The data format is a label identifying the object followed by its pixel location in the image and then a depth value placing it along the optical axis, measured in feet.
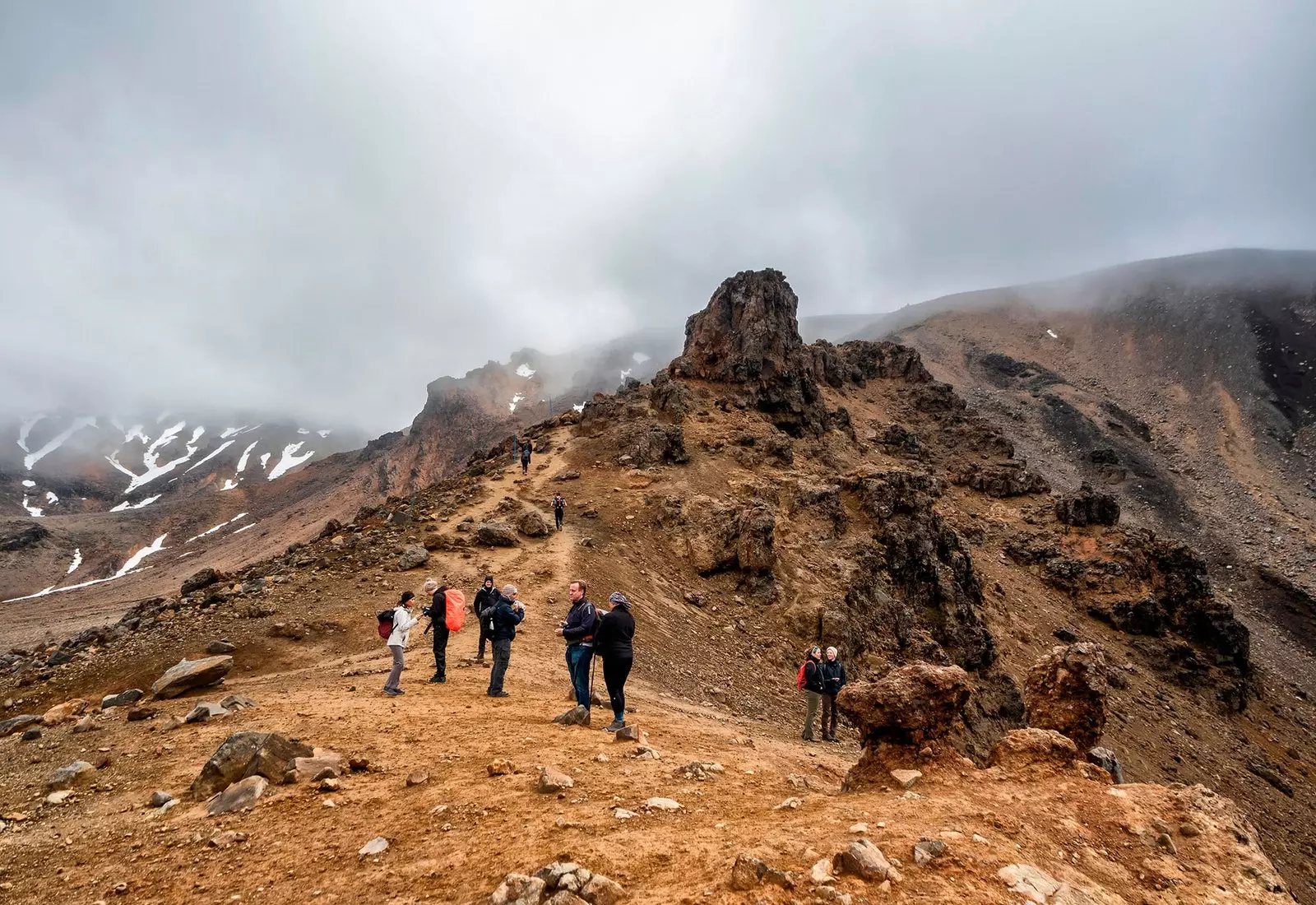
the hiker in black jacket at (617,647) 30.71
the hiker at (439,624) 39.34
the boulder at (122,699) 34.79
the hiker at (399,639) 36.68
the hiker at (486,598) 41.91
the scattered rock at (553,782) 21.56
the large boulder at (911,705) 25.22
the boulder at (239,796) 19.89
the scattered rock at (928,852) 14.53
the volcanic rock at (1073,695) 27.50
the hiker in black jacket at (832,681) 45.21
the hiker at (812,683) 44.70
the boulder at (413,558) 65.00
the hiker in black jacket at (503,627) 36.47
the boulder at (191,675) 36.29
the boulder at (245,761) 21.39
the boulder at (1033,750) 23.38
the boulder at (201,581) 64.39
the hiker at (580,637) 32.42
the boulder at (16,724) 31.86
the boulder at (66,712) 32.91
